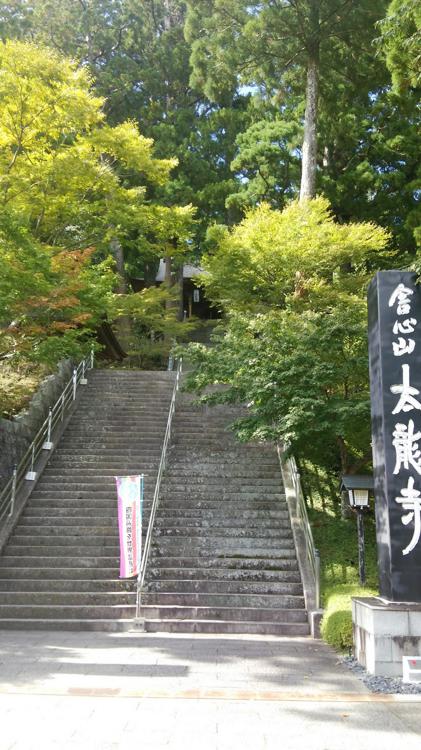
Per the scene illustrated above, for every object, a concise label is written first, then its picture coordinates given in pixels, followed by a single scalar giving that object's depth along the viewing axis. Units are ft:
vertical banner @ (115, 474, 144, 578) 27.04
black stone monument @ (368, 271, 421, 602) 19.58
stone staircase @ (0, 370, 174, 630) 27.58
